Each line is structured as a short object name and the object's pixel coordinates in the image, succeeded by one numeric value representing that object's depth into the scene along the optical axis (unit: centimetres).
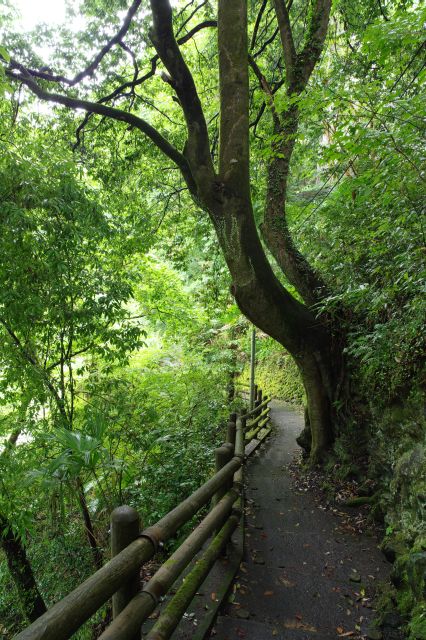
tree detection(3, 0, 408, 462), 523
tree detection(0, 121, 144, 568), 390
